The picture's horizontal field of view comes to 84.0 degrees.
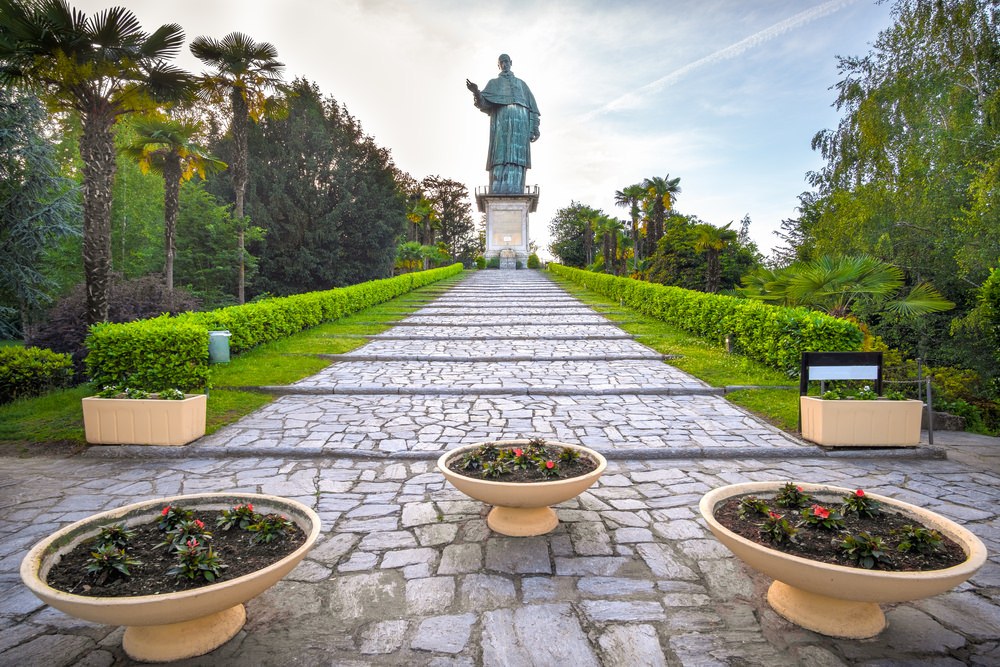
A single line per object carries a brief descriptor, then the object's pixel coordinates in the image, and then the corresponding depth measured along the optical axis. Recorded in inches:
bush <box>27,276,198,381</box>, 546.6
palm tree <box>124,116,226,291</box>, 679.7
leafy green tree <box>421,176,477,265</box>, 2615.7
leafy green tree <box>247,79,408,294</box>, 1176.2
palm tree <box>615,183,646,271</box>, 1604.3
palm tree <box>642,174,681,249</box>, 1505.9
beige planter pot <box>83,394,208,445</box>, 228.4
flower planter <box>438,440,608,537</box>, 144.6
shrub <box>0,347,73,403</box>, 363.9
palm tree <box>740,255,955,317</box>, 358.0
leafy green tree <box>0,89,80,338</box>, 701.3
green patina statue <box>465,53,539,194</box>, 1847.9
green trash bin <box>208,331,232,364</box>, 388.5
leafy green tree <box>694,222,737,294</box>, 721.6
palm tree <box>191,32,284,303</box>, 711.7
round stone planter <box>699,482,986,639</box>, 98.7
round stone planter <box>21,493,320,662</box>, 92.9
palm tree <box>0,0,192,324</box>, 368.5
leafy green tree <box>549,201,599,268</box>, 2081.7
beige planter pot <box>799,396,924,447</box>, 227.9
